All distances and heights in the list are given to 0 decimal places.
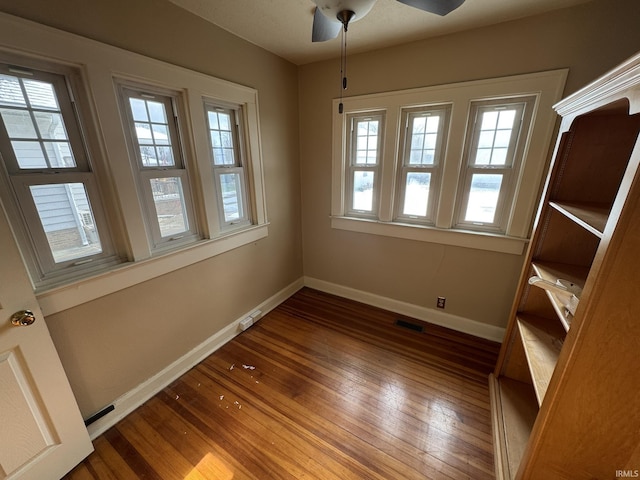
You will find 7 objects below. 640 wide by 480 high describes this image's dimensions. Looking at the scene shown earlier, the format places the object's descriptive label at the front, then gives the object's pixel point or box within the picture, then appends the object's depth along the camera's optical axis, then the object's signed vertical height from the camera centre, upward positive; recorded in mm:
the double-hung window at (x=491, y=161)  1953 +18
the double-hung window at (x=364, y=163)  2514 +8
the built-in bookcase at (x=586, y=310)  771 -565
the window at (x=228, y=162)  2043 +19
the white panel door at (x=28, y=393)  1072 -1036
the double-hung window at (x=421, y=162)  2223 +14
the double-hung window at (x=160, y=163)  1570 +11
